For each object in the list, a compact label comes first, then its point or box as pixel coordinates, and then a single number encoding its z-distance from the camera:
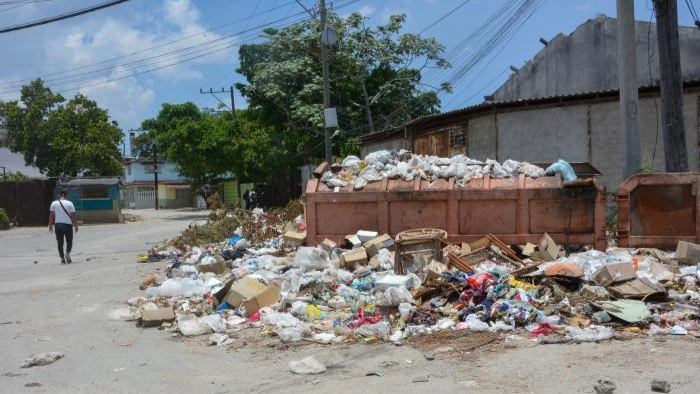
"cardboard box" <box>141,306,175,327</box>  6.91
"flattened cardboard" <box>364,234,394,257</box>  8.94
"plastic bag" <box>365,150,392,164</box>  10.45
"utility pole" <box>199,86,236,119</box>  47.38
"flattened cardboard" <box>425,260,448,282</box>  7.16
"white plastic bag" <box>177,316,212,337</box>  6.52
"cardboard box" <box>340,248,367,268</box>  8.70
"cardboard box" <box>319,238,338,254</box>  9.52
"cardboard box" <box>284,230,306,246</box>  10.30
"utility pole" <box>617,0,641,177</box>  11.38
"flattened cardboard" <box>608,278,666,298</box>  6.57
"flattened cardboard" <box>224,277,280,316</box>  7.05
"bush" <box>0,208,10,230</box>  26.34
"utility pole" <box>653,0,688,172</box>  10.80
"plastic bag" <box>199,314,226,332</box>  6.61
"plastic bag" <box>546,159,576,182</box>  9.15
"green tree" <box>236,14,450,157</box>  26.17
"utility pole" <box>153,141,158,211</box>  54.02
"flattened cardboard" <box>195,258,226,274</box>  9.46
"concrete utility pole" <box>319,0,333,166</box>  17.47
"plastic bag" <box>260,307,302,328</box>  6.52
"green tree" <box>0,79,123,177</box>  34.31
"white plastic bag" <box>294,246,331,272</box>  8.70
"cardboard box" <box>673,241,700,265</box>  8.04
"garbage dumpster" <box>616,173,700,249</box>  8.84
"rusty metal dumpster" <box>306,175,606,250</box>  8.96
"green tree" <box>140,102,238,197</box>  30.98
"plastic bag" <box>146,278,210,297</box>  8.21
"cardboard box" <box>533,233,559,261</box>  8.52
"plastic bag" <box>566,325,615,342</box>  5.69
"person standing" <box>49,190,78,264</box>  12.50
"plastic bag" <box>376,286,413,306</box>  6.57
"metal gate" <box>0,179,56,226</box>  27.95
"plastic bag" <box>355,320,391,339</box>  6.05
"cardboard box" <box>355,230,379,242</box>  9.37
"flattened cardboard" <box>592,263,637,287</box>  6.80
